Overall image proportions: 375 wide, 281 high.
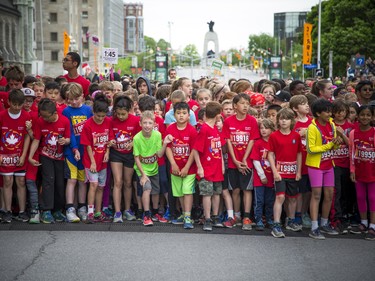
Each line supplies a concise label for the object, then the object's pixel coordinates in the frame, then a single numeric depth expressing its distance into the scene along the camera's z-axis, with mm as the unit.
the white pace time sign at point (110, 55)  20203
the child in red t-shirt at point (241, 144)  9617
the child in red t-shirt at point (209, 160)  9414
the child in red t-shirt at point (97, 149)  9711
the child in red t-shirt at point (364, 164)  9141
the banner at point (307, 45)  43784
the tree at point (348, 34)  55625
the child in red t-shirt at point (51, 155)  9711
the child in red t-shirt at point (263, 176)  9484
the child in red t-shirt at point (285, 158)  9109
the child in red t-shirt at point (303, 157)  9500
